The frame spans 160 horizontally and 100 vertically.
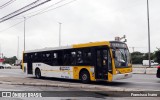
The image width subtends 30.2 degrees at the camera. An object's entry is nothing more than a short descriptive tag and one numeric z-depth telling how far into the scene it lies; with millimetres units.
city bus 18578
